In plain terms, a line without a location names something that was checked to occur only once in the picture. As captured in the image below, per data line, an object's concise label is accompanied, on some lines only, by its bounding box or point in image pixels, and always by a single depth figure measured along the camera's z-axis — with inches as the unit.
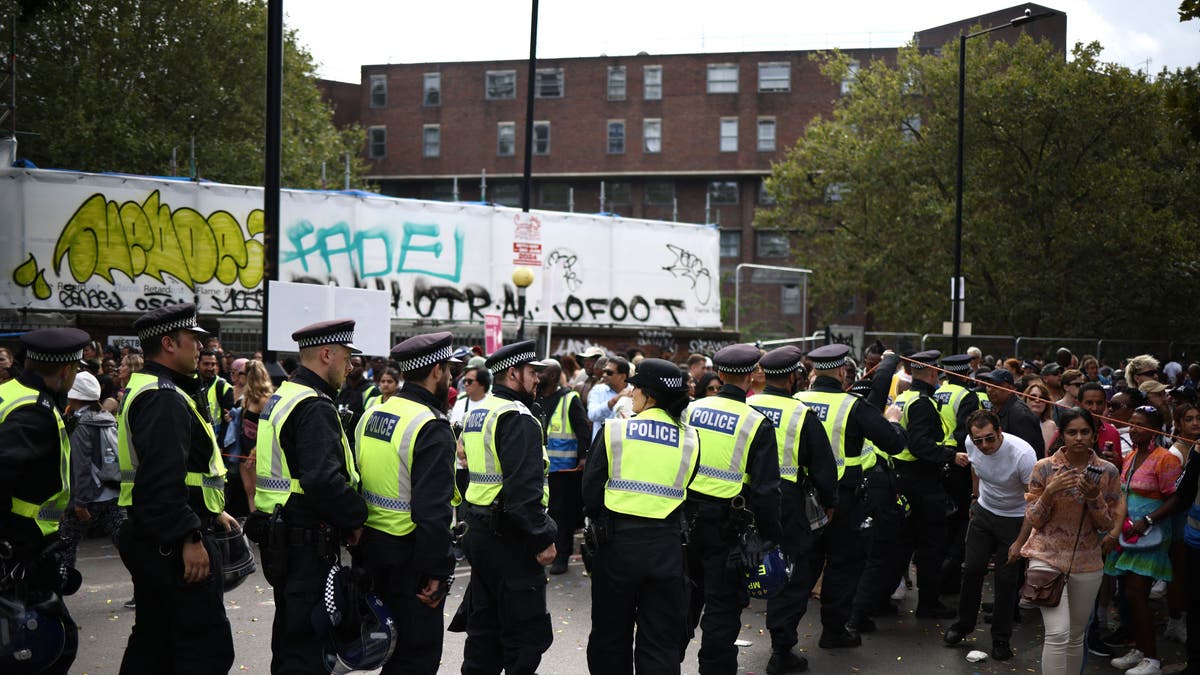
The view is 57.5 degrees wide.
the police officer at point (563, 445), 422.3
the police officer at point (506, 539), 234.1
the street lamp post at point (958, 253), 919.7
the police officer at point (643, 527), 232.4
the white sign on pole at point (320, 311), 407.2
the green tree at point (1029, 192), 1173.7
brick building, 2119.8
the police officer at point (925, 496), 355.9
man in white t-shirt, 311.3
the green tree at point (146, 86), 1225.4
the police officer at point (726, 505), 259.6
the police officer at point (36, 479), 214.8
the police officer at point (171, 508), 202.5
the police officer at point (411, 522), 213.8
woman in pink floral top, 256.7
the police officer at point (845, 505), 321.1
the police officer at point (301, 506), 206.1
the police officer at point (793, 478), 295.4
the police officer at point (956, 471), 378.6
